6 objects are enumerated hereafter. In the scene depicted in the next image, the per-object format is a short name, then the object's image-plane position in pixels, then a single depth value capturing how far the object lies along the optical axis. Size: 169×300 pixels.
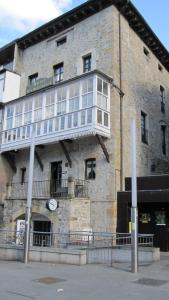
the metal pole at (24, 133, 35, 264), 13.16
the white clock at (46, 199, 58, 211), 18.34
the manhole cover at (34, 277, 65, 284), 9.44
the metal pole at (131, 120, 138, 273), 11.10
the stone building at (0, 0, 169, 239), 19.02
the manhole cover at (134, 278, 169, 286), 9.41
